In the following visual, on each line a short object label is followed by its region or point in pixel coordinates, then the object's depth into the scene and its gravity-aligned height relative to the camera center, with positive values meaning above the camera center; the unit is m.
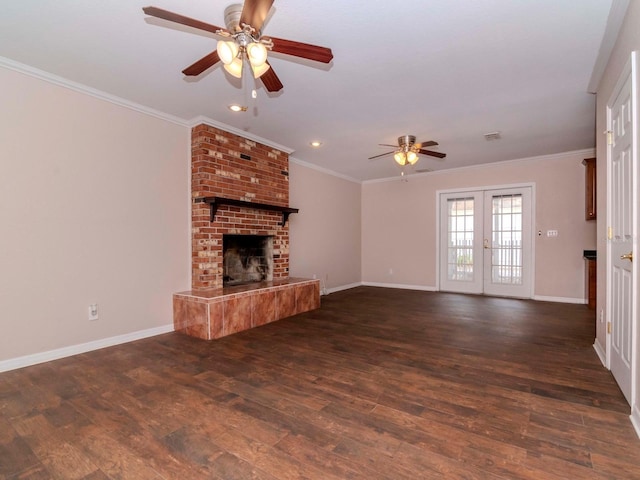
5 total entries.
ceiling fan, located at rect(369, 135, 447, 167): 4.25 +1.20
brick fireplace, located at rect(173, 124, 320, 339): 3.52 +0.11
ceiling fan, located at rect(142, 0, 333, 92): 1.68 +1.17
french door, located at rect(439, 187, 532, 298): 5.66 -0.04
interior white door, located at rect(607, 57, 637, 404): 1.92 +0.06
